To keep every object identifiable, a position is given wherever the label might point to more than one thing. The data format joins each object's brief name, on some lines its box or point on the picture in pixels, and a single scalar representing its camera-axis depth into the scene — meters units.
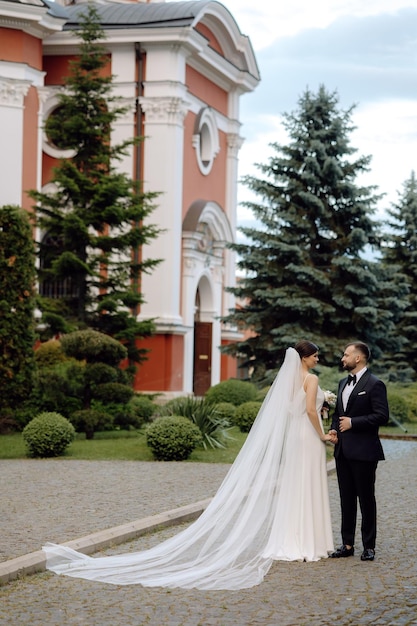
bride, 9.38
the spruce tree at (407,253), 39.44
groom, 10.05
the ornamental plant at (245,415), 23.92
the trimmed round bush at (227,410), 24.48
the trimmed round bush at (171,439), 18.52
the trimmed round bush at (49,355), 27.31
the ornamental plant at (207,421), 20.31
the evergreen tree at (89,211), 25.12
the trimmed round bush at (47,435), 18.57
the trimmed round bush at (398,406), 29.63
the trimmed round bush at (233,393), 26.84
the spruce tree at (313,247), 31.59
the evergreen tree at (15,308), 22.59
